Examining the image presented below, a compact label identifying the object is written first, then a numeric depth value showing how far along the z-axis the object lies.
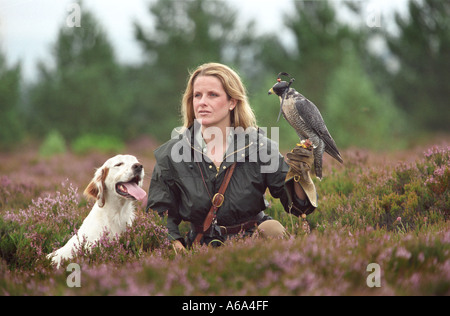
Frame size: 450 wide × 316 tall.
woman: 4.18
